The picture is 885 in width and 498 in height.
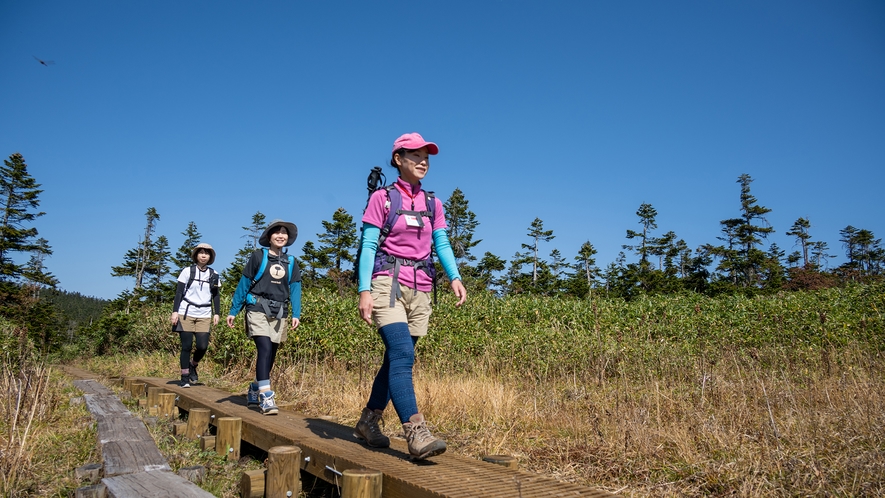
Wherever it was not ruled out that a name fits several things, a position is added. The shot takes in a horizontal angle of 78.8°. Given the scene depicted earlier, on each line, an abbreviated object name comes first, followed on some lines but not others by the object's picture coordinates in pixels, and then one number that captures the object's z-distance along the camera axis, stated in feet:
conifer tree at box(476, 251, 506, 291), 181.57
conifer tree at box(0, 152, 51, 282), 129.29
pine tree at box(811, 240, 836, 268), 299.46
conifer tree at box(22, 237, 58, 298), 127.75
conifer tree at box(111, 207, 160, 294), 181.60
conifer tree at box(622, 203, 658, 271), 221.87
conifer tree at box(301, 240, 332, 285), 156.87
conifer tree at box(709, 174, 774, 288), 187.73
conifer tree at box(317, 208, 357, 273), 157.69
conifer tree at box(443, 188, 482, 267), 182.29
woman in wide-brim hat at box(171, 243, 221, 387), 24.79
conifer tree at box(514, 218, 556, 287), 207.41
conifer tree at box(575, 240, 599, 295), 211.61
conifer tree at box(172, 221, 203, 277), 177.68
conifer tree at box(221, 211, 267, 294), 170.36
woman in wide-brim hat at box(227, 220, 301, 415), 18.29
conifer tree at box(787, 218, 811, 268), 288.30
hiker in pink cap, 11.00
